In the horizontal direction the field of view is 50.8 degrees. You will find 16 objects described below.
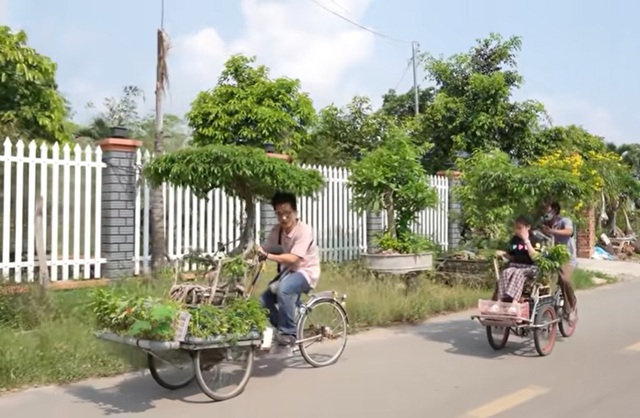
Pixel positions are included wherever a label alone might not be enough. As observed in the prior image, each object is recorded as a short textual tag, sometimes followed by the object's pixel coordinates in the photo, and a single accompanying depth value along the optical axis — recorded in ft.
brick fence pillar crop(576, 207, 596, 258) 70.53
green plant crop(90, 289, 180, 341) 16.06
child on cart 23.32
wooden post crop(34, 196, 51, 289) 27.40
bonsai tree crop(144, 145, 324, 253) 21.47
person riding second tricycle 25.70
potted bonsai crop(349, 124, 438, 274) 38.40
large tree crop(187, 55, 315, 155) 50.08
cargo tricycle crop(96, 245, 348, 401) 16.80
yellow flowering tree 61.11
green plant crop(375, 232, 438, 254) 38.41
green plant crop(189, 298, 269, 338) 16.90
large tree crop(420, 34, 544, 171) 59.00
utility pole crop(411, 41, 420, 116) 70.03
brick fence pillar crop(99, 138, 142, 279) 32.27
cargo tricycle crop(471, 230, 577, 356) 22.91
